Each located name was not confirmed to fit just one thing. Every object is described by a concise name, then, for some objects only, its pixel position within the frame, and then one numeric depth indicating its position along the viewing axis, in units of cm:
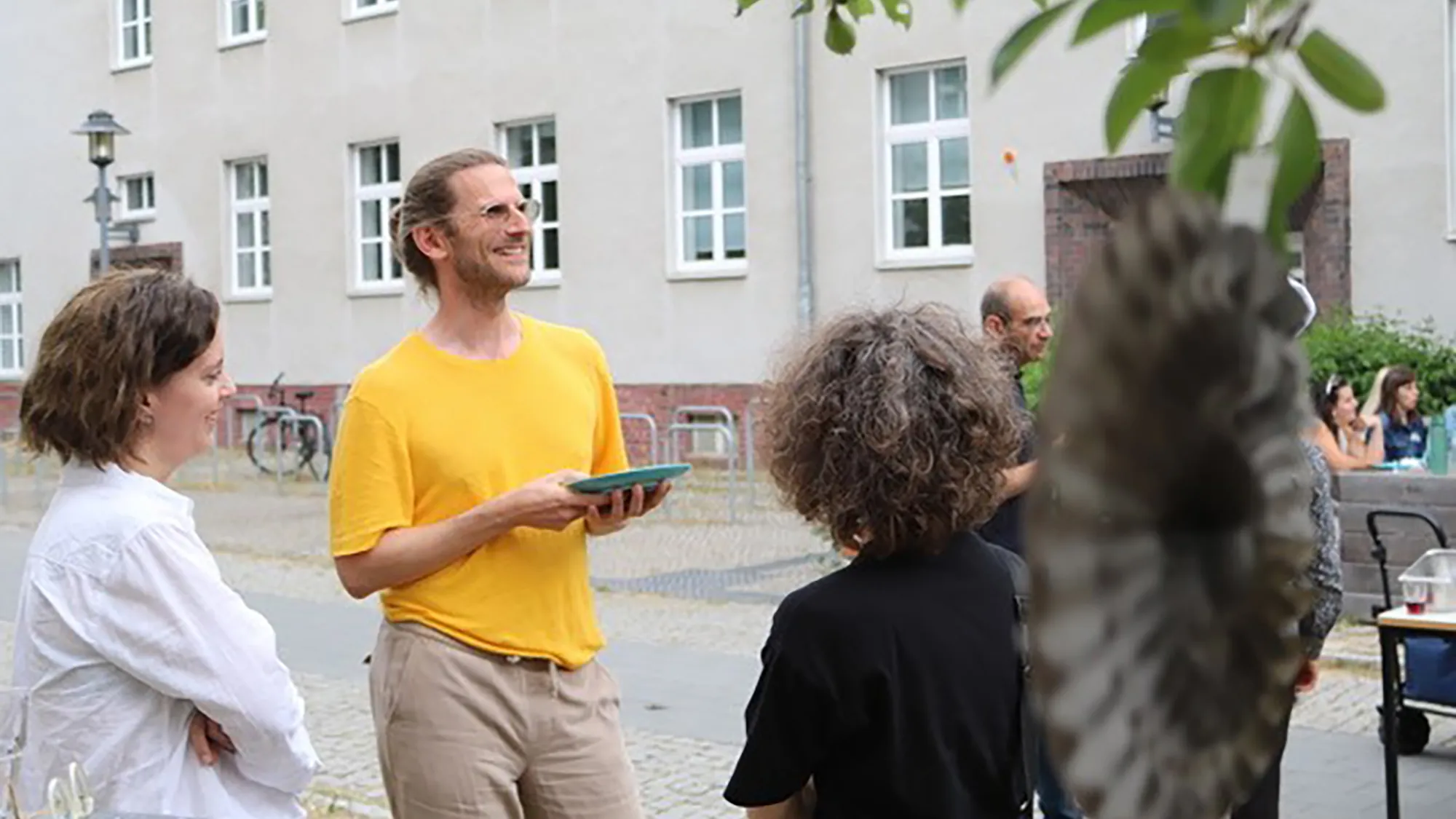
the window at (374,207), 2377
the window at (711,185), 2028
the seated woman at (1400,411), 1171
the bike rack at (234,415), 2461
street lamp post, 1842
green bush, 1409
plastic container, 592
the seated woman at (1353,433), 1085
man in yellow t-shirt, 338
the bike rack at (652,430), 1811
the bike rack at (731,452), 1645
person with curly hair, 261
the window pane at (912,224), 1903
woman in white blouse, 293
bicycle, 2141
